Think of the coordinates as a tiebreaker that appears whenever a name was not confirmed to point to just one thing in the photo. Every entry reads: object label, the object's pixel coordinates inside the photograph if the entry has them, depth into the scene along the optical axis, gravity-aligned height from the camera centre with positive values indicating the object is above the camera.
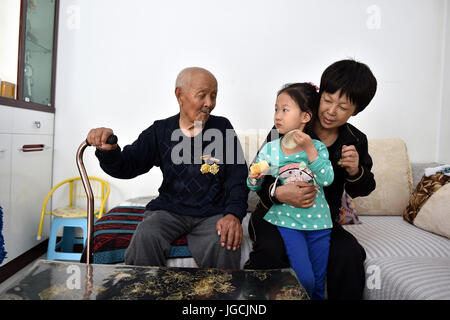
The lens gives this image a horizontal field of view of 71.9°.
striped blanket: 1.34 -0.40
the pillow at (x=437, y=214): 1.60 -0.27
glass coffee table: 0.76 -0.34
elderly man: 1.29 -0.10
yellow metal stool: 2.21 -0.49
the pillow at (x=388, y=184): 2.04 -0.14
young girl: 1.25 -0.07
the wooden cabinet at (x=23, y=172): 1.98 -0.17
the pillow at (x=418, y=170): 2.13 -0.05
